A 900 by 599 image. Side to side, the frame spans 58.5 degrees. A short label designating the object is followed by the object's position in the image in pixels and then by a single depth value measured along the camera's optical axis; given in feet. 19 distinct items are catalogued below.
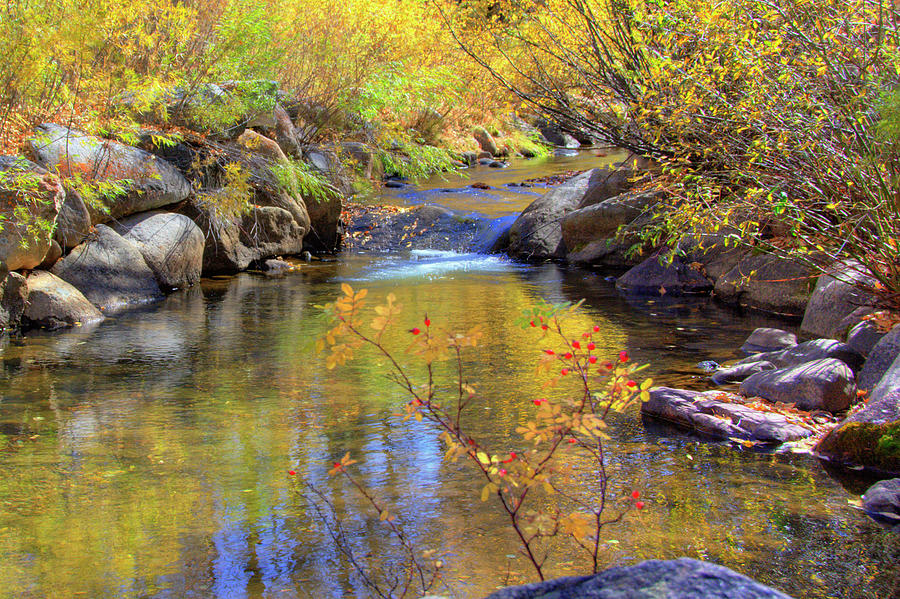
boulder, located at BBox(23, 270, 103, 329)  31.42
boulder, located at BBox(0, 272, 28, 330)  30.53
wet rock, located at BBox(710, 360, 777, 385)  22.72
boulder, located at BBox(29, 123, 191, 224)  34.60
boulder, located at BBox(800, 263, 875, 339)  25.98
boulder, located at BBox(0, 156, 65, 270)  29.48
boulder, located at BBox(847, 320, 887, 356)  22.76
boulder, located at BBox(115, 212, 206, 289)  38.50
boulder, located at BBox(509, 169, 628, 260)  49.16
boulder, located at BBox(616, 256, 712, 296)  37.86
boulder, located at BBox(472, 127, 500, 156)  92.07
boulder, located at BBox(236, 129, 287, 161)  45.91
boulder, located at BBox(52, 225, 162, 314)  34.68
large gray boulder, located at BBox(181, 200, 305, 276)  42.91
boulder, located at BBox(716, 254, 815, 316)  32.27
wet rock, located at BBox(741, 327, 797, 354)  26.32
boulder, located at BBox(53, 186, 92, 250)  34.19
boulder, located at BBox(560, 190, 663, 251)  44.04
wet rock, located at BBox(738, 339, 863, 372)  22.45
